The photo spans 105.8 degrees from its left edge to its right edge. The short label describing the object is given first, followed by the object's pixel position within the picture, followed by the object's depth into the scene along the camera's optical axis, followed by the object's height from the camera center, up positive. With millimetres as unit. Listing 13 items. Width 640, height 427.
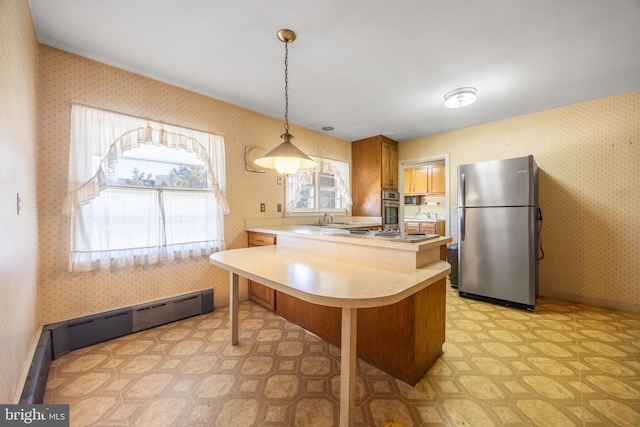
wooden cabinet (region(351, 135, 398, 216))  4105 +702
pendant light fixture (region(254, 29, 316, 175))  1707 +406
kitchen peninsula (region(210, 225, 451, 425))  1100 -352
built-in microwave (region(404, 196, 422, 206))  6027 +288
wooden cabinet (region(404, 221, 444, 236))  5184 -333
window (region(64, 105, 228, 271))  1988 +193
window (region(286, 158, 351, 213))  3602 +376
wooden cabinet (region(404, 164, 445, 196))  5488 +745
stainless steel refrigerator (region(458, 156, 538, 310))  2650 -225
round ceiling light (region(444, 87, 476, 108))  2486 +1202
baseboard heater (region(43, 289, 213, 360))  1873 -971
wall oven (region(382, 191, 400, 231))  4168 +28
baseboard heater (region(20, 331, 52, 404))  1222 -912
